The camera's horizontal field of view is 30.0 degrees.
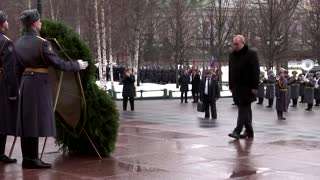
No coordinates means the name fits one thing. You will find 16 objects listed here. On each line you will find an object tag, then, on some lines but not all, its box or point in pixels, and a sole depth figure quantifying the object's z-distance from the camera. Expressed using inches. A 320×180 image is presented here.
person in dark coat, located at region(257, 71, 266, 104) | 1128.5
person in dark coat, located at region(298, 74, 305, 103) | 1183.7
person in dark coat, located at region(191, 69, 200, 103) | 1172.5
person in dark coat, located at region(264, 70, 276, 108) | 1064.8
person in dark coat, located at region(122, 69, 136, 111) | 925.8
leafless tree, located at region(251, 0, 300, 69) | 1547.7
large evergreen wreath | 322.7
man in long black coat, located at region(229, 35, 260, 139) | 429.7
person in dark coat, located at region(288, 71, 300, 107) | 1089.4
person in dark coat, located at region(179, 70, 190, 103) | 1187.9
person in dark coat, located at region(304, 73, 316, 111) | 1007.6
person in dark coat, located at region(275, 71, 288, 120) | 768.9
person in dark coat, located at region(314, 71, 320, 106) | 1099.7
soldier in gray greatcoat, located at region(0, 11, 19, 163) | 299.4
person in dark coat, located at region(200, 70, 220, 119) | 758.4
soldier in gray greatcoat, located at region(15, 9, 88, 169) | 289.7
